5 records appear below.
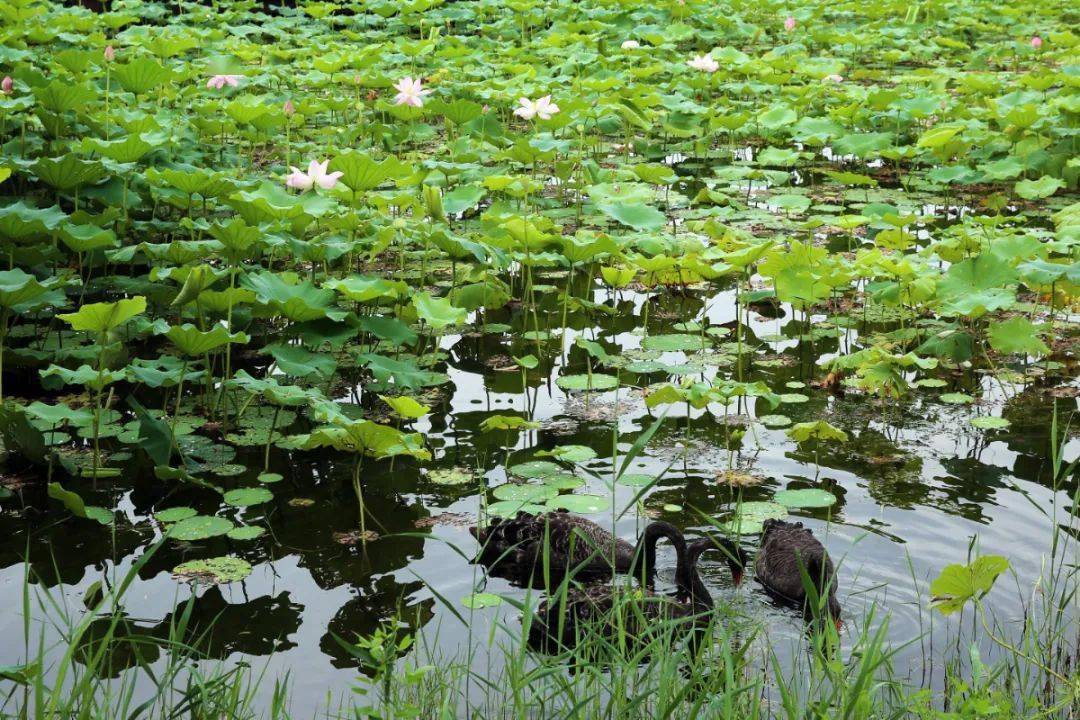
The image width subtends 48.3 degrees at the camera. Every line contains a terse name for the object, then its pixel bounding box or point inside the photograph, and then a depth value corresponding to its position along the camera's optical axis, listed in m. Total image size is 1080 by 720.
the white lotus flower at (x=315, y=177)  4.80
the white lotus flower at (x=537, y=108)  6.43
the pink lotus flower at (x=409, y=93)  6.68
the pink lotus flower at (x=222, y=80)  7.05
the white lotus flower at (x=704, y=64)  8.38
